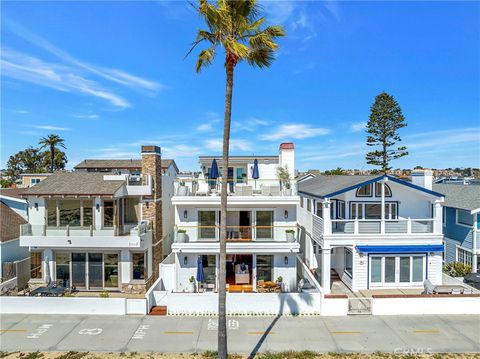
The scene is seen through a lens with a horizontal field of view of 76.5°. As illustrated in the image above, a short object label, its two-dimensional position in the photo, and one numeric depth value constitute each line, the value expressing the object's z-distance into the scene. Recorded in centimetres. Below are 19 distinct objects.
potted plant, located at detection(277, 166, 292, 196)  1806
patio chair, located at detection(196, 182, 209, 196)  1859
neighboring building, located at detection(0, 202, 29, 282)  1827
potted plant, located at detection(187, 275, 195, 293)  1708
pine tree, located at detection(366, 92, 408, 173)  4074
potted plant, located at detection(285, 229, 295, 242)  1728
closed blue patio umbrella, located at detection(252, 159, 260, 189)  1827
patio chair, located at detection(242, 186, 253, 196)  1798
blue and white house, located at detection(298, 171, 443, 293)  1738
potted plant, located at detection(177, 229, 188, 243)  1739
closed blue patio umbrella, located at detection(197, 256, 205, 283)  1703
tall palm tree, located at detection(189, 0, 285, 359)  977
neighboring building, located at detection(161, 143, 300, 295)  1736
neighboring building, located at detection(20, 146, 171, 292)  1738
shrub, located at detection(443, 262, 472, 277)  1954
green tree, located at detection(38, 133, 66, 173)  4519
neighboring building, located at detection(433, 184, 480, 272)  1975
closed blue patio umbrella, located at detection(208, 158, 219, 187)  1798
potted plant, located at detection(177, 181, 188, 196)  1802
